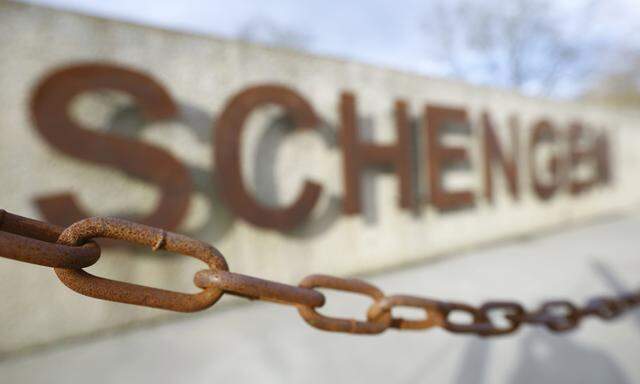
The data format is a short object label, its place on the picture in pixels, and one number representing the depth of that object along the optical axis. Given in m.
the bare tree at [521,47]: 17.44
